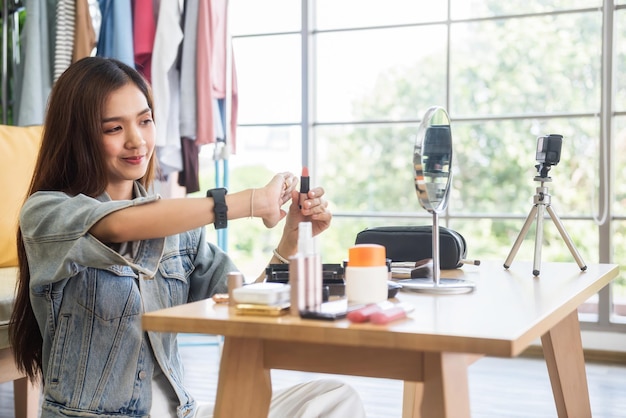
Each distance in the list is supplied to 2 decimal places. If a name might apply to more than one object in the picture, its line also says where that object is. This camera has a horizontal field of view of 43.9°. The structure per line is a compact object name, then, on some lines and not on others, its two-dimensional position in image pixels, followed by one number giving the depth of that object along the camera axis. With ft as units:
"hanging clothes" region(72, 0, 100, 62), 10.66
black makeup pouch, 5.78
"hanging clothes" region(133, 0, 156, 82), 11.03
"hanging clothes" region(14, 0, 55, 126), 10.62
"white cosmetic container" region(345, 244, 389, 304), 3.45
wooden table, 2.97
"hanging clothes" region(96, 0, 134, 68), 10.80
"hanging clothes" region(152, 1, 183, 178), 10.78
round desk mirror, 4.07
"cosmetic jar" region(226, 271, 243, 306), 3.62
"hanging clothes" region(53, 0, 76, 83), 10.64
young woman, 3.92
